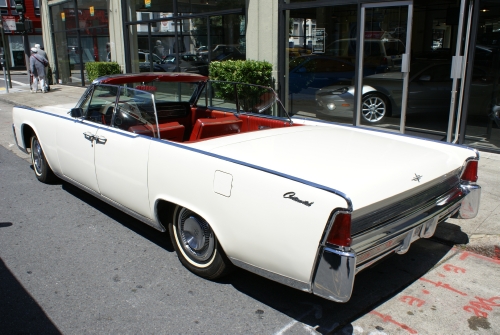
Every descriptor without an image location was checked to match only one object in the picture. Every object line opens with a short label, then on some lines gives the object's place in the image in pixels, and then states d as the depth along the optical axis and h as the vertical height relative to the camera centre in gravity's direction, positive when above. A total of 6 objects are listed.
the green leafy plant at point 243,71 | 9.97 -0.55
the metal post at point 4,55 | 17.02 -0.29
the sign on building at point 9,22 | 18.24 +0.92
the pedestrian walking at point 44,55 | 16.82 -0.29
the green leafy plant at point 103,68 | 15.79 -0.72
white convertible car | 2.87 -0.95
